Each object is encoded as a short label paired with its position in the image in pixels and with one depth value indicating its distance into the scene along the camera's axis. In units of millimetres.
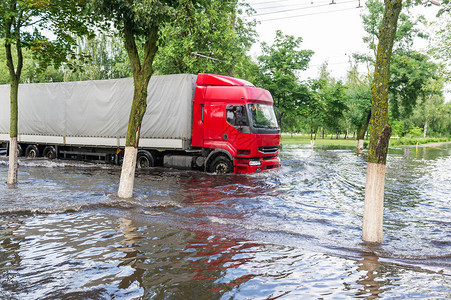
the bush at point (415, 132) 61094
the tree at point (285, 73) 31922
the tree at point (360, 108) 32156
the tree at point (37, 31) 10445
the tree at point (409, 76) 28781
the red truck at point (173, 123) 14312
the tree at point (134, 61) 9117
